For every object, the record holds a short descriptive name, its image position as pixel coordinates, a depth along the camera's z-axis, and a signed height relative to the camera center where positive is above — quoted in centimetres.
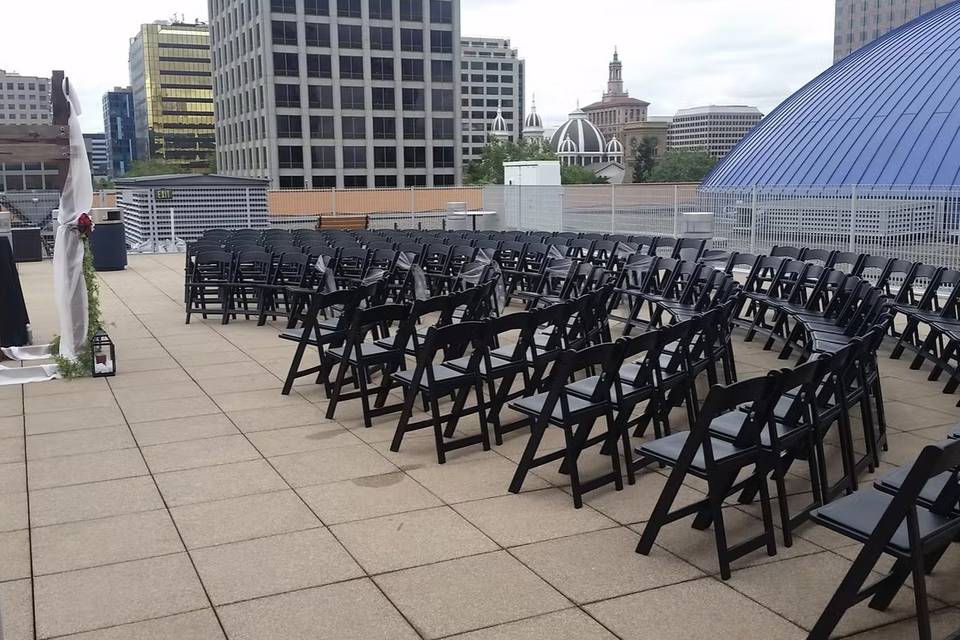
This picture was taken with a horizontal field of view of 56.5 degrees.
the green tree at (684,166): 12800 +483
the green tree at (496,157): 10012 +502
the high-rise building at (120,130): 18688 +1599
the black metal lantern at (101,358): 880 -151
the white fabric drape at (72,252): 885 -45
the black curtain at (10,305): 941 -107
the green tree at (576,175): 10823 +318
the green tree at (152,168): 11894 +493
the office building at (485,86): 17425 +2272
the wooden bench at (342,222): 2555 -54
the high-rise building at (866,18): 14475 +2982
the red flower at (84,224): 880 -18
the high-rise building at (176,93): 13475 +1703
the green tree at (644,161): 15750 +705
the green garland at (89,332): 871 -126
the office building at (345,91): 7938 +1029
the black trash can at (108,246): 1928 -88
